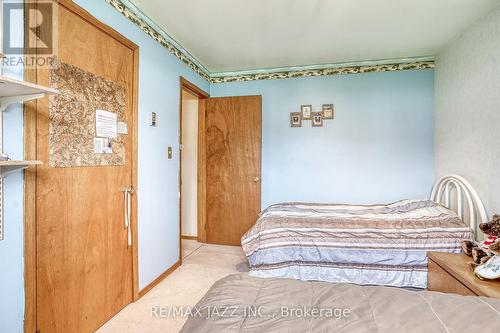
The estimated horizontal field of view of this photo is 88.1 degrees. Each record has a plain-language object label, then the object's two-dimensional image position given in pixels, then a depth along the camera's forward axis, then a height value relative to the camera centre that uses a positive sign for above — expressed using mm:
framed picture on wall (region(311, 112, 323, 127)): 3629 +622
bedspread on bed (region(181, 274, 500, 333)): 866 -551
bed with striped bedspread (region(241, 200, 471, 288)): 2127 -714
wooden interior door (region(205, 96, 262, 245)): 3693 -45
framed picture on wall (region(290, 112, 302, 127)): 3699 +633
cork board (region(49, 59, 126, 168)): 1578 +327
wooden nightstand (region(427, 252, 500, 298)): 1489 -721
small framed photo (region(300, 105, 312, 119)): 3664 +744
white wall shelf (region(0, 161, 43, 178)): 1197 -22
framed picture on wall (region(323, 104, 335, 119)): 3592 +726
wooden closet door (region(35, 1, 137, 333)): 1517 -380
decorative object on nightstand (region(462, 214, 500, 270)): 1700 -545
